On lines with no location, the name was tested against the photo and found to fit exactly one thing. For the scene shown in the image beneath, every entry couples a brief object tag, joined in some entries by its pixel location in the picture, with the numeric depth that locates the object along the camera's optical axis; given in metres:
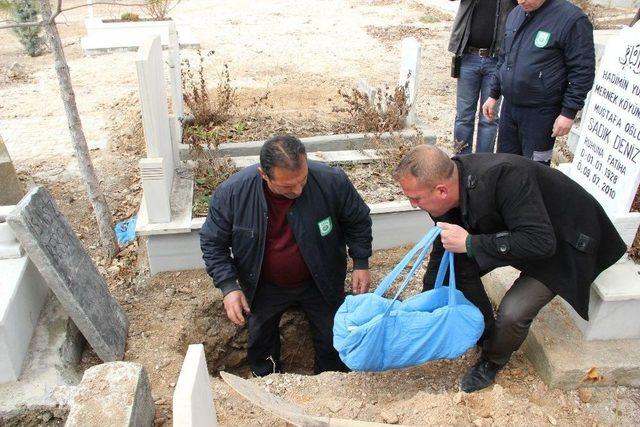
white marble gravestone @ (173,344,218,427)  1.54
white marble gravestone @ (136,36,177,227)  3.56
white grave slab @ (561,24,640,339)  2.86
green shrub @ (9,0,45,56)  10.44
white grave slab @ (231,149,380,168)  4.91
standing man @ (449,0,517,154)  4.65
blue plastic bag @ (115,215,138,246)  4.61
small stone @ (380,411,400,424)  2.57
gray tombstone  2.74
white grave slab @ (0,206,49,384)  2.56
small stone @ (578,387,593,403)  2.80
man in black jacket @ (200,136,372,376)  3.00
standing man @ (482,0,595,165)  3.54
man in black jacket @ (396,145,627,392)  2.34
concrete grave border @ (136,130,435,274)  3.92
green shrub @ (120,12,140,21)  11.70
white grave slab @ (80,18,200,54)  10.43
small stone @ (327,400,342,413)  2.72
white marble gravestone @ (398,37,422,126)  5.29
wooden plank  2.38
